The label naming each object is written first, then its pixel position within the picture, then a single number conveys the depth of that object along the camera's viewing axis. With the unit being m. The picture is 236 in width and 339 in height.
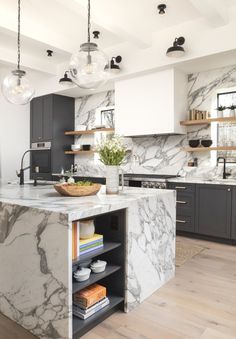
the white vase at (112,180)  2.55
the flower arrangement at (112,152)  2.55
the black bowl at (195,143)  4.50
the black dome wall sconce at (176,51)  3.81
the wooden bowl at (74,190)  2.35
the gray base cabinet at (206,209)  3.83
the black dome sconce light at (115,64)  4.64
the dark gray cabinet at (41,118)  6.08
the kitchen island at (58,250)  1.69
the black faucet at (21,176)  3.47
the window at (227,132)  4.42
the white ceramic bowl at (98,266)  2.02
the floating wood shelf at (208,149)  4.15
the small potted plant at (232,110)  4.15
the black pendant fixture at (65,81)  5.18
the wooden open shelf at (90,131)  5.51
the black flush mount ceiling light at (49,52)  4.82
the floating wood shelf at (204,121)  4.13
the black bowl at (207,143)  4.40
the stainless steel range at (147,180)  4.38
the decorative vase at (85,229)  1.96
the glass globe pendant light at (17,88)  3.23
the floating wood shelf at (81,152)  6.00
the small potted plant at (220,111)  4.26
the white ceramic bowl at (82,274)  1.87
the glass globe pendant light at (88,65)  2.50
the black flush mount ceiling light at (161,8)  3.53
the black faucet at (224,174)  4.33
